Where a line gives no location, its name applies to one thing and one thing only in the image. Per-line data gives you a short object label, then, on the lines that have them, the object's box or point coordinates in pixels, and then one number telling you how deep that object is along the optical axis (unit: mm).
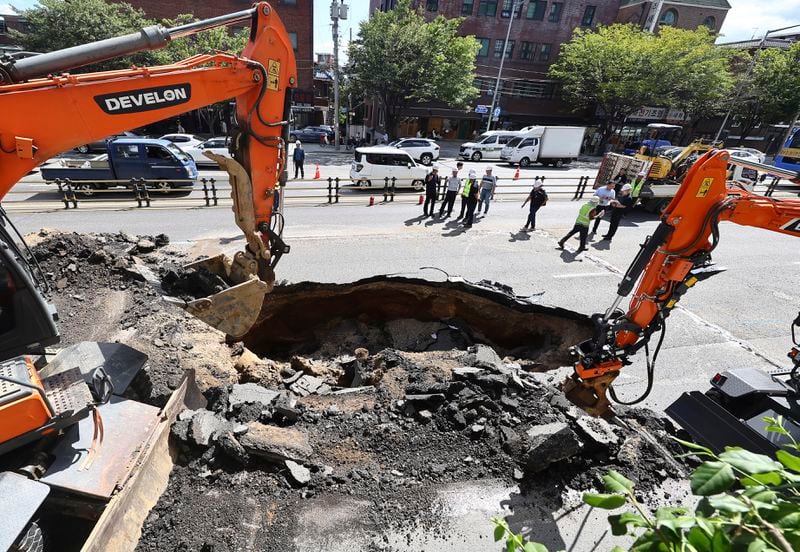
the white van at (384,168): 18078
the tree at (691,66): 32844
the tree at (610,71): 33250
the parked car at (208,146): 21575
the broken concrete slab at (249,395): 4629
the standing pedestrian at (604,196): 11875
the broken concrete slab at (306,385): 5567
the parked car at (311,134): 36606
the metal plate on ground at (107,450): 3172
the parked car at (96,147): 22506
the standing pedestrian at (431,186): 13875
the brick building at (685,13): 41844
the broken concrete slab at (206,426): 3955
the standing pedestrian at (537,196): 12695
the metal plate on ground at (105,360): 4012
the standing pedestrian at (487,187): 14125
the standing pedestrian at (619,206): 12166
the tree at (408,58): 28609
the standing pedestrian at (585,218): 11180
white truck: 29750
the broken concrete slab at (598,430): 4457
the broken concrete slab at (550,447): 4168
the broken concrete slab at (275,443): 3953
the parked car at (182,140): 23266
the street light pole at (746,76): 35888
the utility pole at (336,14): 25328
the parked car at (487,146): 31538
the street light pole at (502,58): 37438
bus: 22984
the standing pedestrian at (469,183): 12989
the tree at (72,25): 25688
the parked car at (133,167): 14336
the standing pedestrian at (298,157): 18891
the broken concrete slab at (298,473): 3871
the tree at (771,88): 34344
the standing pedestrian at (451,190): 13828
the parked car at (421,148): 28152
